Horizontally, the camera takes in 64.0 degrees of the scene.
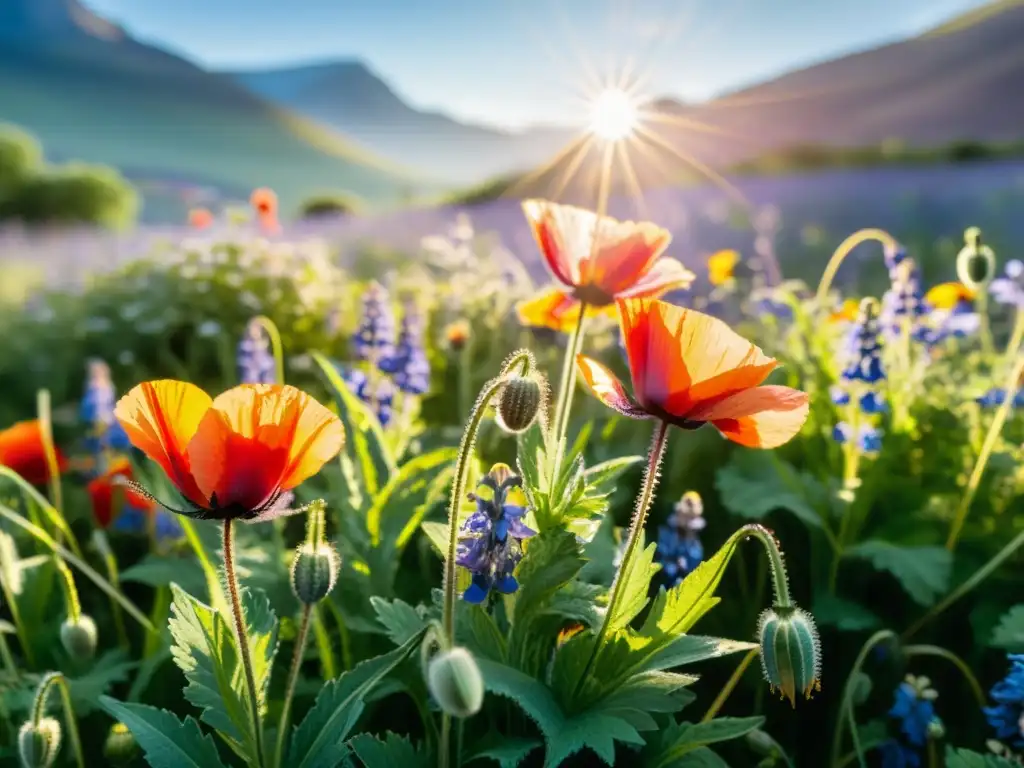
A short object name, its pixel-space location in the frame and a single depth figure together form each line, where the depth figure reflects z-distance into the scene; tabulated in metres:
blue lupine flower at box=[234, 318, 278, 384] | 0.50
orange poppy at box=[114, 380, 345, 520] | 0.21
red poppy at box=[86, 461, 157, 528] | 0.49
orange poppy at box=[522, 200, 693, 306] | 0.29
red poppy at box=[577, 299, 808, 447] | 0.23
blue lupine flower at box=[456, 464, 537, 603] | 0.26
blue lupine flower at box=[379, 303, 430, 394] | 0.46
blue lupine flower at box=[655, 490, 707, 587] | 0.35
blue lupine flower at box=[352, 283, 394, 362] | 0.48
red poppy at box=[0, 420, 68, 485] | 0.46
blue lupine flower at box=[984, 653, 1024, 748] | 0.30
